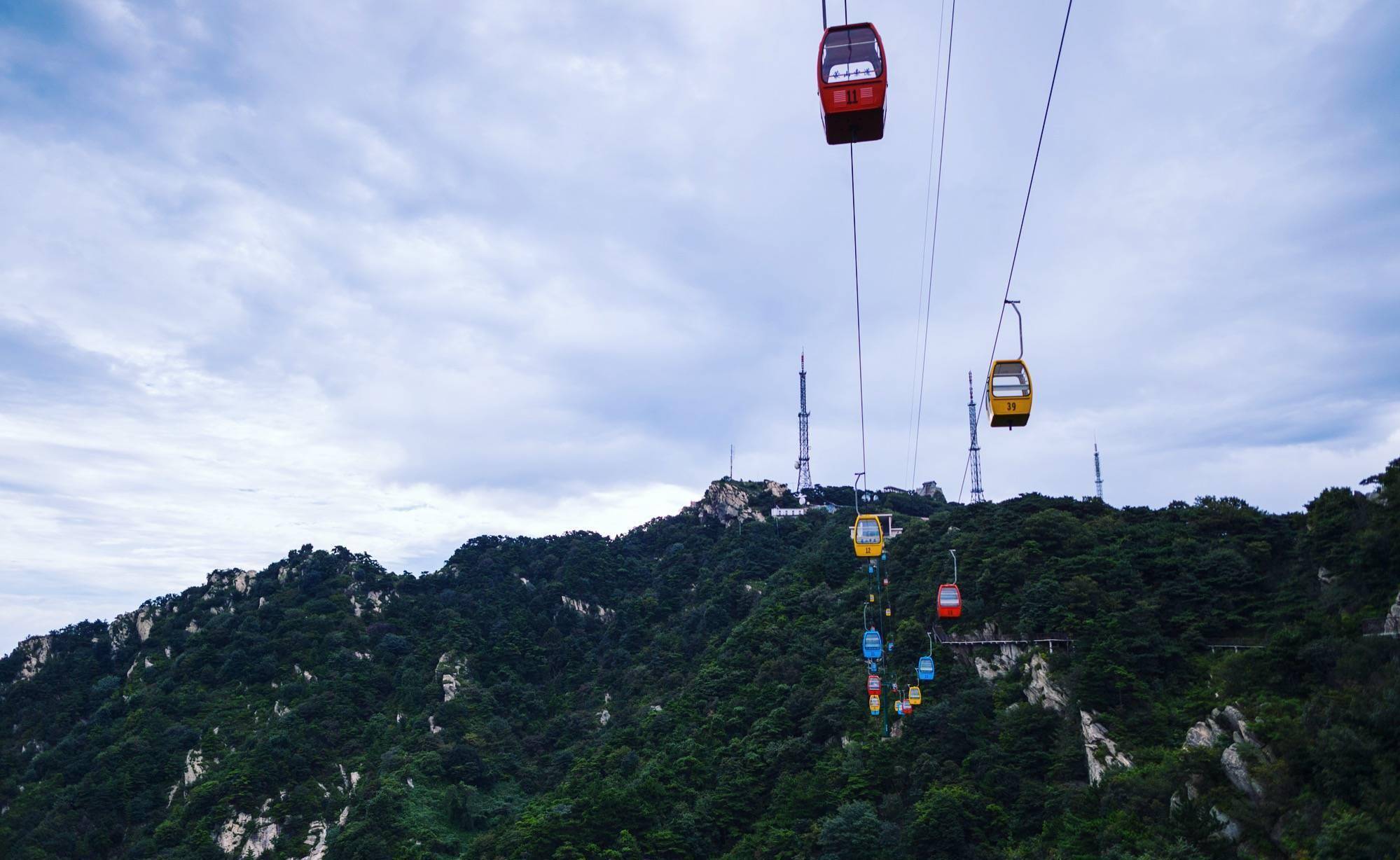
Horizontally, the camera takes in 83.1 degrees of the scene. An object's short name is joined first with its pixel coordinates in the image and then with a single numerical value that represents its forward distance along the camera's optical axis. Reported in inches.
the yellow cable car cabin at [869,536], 1107.9
